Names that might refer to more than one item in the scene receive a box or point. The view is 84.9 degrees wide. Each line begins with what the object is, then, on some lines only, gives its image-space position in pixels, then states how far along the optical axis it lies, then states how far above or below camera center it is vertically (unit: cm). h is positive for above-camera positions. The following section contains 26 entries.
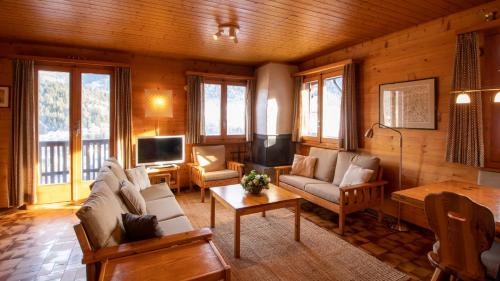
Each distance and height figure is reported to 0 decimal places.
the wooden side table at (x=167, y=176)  455 -65
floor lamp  335 -45
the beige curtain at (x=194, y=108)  506 +56
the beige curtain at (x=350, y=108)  404 +44
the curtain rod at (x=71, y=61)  394 +119
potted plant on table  319 -53
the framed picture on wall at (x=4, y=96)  394 +62
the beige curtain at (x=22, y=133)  394 +9
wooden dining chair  155 -58
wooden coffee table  272 -69
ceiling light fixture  329 +134
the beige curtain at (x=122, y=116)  449 +37
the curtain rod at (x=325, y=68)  410 +116
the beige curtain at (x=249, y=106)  557 +66
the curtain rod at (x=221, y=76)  505 +121
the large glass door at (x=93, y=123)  443 +26
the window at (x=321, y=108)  450 +53
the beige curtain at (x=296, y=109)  521 +56
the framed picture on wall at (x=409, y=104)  318 +42
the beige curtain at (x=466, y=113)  270 +25
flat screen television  461 -20
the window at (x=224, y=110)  533 +57
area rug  238 -115
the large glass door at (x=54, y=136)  419 +4
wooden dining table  208 -47
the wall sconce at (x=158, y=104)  475 +60
